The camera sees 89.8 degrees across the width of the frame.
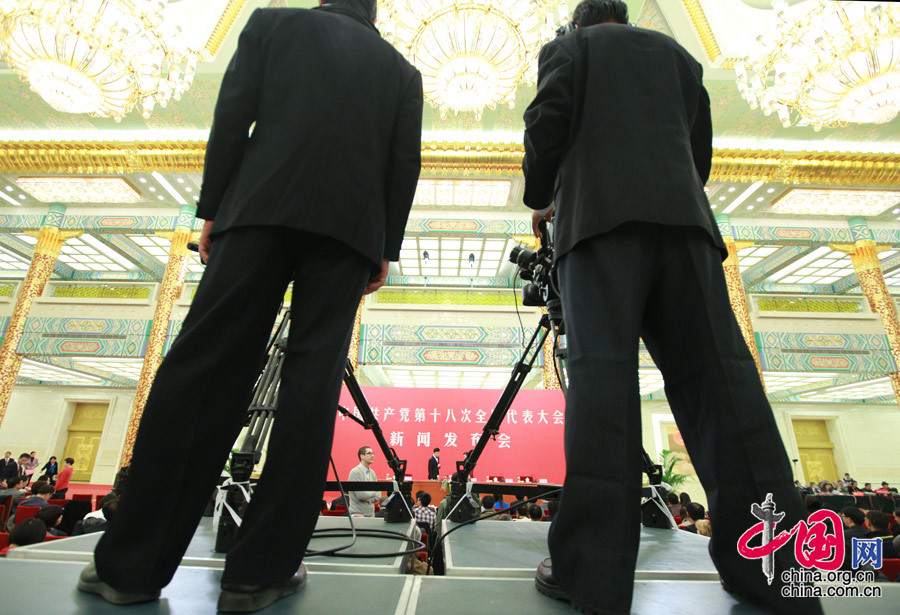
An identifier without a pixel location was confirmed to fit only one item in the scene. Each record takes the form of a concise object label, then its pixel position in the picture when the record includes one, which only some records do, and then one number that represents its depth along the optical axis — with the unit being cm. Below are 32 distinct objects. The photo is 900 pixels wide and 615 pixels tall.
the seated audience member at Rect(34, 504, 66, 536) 292
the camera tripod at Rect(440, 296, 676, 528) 163
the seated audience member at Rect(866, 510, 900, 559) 306
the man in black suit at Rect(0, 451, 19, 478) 838
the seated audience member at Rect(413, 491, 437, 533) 317
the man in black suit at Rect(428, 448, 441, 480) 718
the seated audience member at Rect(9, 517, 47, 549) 222
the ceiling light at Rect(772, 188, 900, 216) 845
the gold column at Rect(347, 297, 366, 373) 897
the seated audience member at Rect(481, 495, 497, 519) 407
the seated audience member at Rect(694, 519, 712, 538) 308
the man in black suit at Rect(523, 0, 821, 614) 72
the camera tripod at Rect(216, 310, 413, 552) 112
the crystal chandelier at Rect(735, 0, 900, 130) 407
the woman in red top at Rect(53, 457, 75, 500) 720
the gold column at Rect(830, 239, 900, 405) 841
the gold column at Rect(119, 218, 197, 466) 799
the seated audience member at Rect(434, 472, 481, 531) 188
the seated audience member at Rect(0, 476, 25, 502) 518
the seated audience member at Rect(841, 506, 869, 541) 297
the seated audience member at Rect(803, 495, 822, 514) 358
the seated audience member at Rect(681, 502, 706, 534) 367
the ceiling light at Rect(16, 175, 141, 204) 862
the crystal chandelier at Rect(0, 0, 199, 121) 409
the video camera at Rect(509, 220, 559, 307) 141
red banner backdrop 797
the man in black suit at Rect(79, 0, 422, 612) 69
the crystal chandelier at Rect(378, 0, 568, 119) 423
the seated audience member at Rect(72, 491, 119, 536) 300
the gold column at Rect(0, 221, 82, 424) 852
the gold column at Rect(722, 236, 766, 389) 796
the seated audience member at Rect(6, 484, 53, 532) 417
